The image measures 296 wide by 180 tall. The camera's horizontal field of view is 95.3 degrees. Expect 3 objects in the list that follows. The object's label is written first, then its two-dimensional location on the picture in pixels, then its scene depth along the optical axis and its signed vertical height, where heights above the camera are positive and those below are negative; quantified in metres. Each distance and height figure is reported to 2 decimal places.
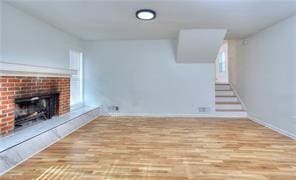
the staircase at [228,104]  3.66 -0.39
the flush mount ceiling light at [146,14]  2.12 +1.25
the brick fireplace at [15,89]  1.86 +0.03
